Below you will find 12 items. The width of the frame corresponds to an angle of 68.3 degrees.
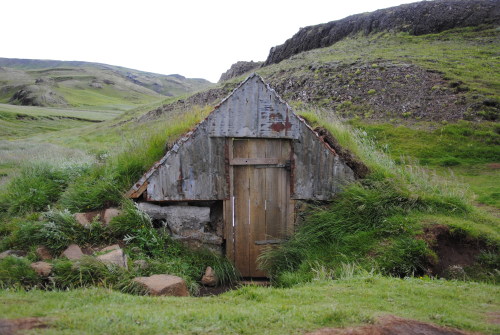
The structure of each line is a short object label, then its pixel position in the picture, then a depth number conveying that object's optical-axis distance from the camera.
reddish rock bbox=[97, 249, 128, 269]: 5.43
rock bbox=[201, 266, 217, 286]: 6.49
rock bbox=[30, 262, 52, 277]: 5.06
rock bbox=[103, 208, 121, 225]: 6.69
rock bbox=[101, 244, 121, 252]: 5.99
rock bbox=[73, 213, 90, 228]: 6.48
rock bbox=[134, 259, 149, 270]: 5.73
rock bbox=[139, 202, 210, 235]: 7.10
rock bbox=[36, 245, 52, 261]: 5.83
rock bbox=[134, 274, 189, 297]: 4.94
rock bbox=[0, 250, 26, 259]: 5.69
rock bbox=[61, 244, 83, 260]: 5.71
